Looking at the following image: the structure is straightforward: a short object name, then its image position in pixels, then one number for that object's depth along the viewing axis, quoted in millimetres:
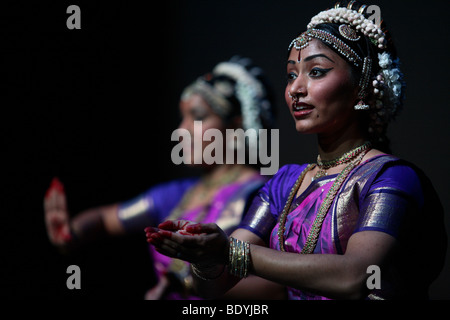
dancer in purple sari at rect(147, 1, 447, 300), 2201
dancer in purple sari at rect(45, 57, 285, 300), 3106
